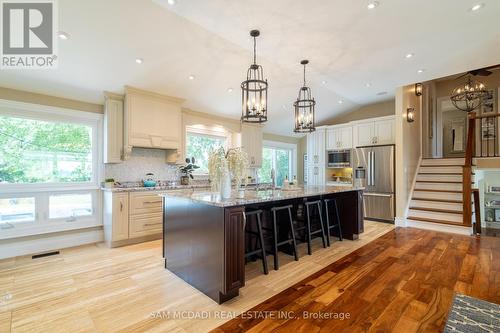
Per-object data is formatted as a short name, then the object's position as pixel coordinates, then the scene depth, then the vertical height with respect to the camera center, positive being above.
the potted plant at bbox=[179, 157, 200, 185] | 5.13 -0.07
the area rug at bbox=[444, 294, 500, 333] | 1.83 -1.29
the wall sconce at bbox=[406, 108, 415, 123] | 5.54 +1.27
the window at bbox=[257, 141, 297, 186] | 7.80 +0.22
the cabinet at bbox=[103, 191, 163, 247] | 3.84 -0.89
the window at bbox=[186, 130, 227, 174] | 5.57 +0.54
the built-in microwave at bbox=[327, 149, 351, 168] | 6.60 +0.26
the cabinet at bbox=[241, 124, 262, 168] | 6.42 +0.71
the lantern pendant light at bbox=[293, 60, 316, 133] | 3.63 +0.72
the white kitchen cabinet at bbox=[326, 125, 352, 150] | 6.62 +0.88
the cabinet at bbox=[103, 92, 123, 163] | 4.10 +0.71
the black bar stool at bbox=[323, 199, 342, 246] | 3.86 -0.93
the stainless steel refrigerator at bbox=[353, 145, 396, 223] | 5.50 -0.31
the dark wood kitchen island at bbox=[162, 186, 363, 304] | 2.18 -0.76
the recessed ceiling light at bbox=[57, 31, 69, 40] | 2.90 +1.69
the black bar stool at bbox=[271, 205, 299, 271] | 2.92 -0.99
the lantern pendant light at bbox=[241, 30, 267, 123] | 2.79 +0.74
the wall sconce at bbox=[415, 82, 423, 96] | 6.06 +2.06
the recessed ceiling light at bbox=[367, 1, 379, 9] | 2.61 +1.88
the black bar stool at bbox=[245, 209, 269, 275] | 2.76 -0.92
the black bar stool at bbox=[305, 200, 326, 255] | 3.44 -1.00
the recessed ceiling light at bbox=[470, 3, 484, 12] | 2.70 +1.91
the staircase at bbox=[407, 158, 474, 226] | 4.99 -0.64
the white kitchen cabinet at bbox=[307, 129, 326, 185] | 7.16 +0.31
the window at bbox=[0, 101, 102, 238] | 3.49 -0.03
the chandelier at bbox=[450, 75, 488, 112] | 5.10 +1.72
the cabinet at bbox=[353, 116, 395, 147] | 5.86 +0.94
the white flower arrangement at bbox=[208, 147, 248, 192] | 2.55 +0.02
